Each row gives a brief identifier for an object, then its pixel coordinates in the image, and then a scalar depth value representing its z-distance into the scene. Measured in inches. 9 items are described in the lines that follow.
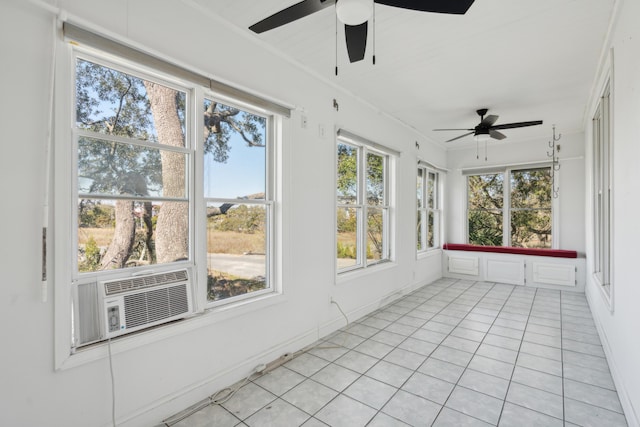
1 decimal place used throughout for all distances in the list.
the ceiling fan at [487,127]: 162.2
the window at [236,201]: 93.4
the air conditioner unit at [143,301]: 68.8
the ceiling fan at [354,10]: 58.4
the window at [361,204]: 147.9
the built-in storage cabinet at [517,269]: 205.8
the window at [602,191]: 121.6
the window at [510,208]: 231.3
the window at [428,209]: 228.4
